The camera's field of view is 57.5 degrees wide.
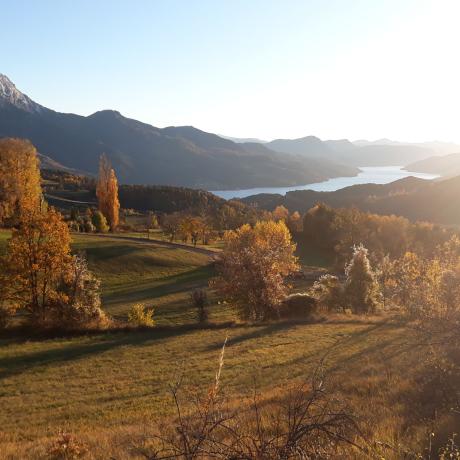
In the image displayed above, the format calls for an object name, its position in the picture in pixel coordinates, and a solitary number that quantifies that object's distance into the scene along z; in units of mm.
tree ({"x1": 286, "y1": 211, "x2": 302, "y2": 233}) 136875
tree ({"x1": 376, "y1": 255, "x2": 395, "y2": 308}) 57125
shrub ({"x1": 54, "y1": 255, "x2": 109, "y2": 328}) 36094
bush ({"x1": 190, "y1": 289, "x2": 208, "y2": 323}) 40969
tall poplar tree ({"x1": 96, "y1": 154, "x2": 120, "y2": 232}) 103625
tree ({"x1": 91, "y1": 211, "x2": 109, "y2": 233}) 103938
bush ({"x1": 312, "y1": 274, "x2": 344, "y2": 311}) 47750
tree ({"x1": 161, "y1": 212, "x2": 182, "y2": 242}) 107938
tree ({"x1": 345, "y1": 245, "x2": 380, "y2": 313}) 47469
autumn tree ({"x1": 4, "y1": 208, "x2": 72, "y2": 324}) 36469
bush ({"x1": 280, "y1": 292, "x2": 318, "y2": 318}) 44219
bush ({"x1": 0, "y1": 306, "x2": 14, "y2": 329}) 33969
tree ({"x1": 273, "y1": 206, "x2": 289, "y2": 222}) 157125
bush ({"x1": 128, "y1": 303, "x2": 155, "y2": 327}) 39734
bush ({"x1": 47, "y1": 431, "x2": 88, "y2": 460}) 10969
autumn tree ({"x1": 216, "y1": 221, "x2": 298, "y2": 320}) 42938
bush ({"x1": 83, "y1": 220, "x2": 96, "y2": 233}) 101562
